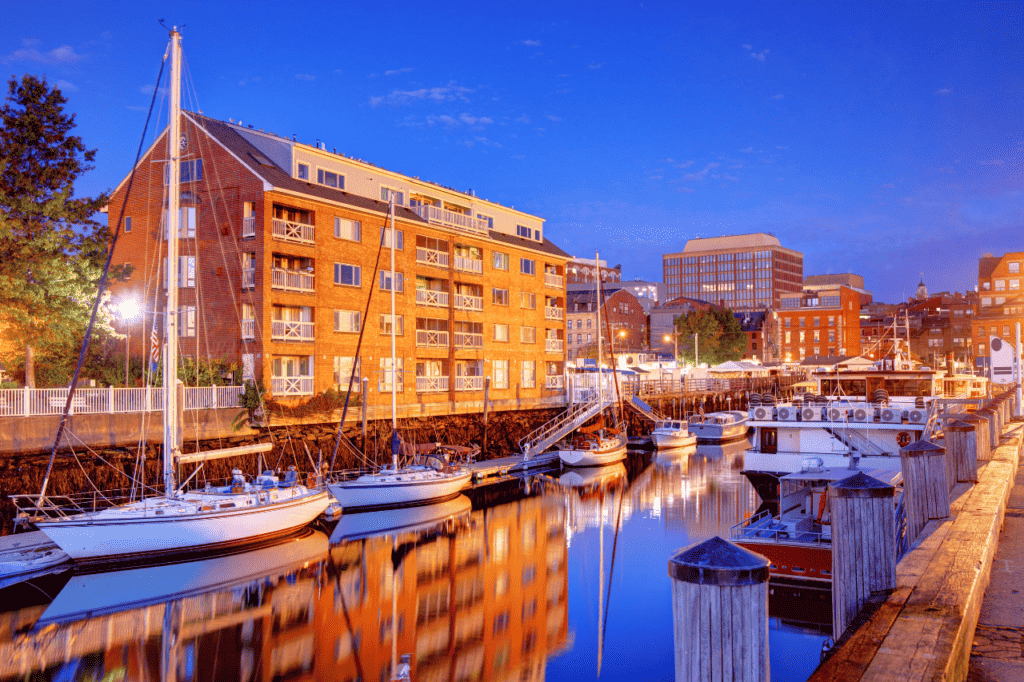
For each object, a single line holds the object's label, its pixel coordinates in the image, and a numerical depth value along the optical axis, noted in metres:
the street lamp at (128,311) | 43.72
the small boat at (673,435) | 61.03
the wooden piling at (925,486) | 12.11
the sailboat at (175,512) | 23.64
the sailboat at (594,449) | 49.28
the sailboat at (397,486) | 33.72
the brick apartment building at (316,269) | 40.94
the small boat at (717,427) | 67.94
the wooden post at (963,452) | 16.08
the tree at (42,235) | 31.17
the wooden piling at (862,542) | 8.15
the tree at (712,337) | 110.31
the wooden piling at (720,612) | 4.82
